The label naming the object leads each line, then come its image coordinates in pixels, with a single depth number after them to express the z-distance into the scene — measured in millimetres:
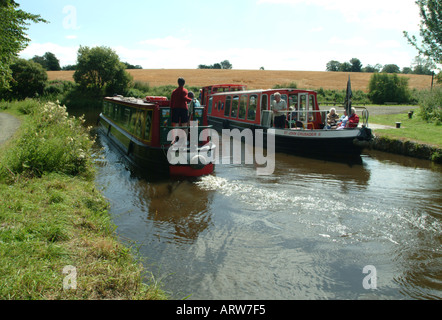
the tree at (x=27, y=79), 28891
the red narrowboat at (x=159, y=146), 8352
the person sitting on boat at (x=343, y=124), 11319
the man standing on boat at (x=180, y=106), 8417
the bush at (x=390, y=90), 34438
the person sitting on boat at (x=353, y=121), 10898
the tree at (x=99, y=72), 33438
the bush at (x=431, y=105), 15773
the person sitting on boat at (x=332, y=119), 12133
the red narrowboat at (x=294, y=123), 10766
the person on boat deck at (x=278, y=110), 12055
